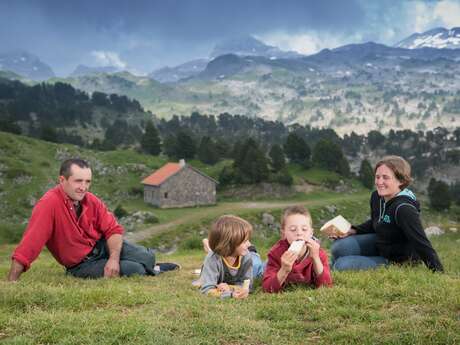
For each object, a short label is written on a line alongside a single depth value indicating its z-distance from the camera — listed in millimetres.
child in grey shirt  8391
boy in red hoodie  7980
